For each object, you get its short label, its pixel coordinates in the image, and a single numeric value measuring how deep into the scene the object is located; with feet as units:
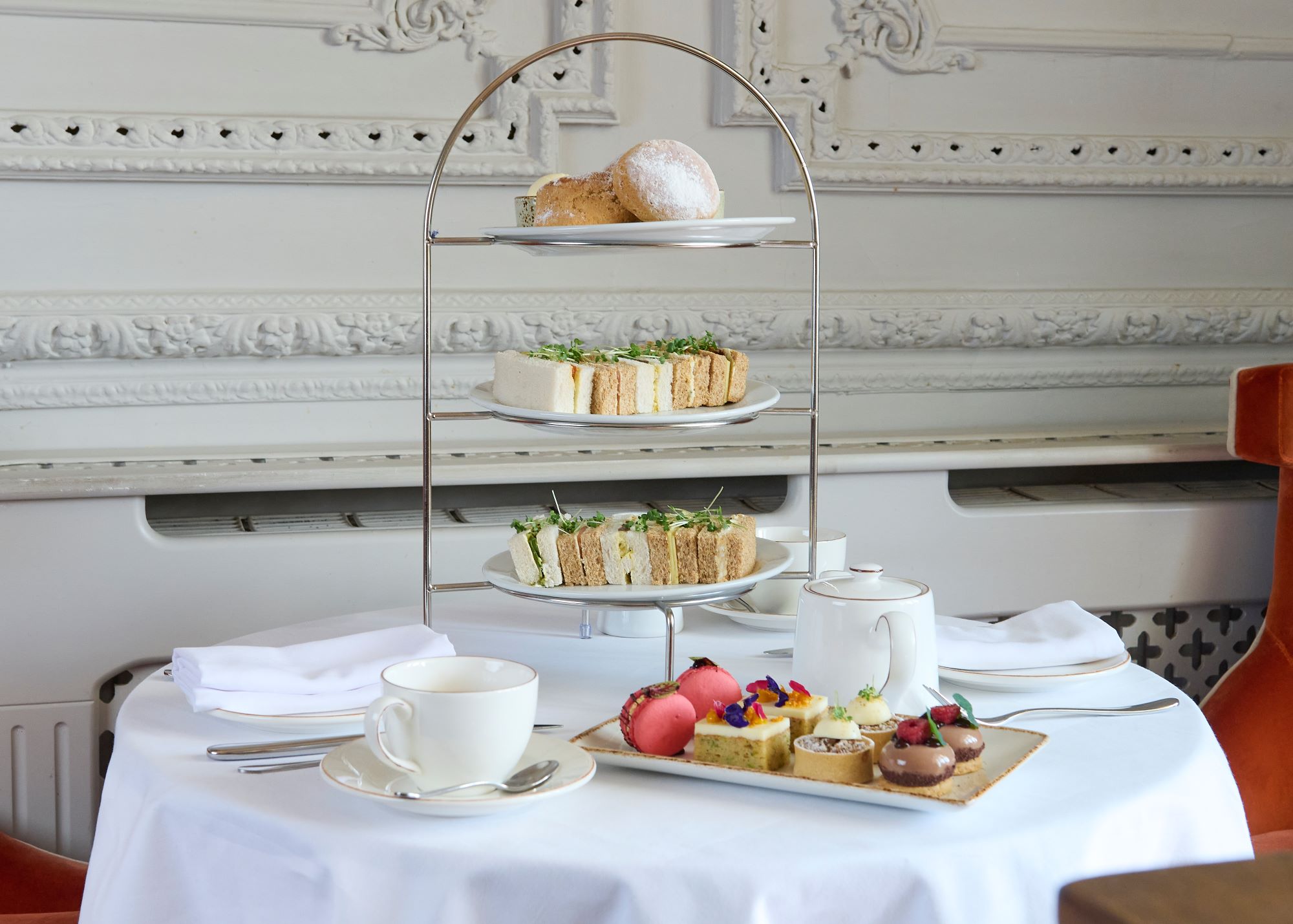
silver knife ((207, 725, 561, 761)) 5.93
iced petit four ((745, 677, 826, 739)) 5.87
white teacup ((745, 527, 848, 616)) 7.08
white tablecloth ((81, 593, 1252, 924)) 5.46
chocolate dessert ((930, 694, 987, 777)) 5.75
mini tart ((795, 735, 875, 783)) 5.70
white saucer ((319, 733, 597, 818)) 5.55
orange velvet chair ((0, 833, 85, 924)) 7.23
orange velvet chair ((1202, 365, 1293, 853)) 7.88
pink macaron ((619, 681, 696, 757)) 5.87
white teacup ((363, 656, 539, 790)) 5.55
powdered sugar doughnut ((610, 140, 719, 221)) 6.51
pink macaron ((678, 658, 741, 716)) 6.02
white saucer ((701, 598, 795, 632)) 7.05
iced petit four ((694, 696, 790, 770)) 5.77
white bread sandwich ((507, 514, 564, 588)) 6.59
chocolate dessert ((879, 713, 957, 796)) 5.63
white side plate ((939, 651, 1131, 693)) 6.41
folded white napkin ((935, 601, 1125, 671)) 6.52
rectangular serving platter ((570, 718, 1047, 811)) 5.63
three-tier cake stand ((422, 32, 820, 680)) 6.45
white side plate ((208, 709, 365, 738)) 6.06
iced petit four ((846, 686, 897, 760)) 5.81
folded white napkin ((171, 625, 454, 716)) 6.11
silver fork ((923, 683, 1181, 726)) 6.15
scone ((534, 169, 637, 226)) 6.61
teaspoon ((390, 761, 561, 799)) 5.62
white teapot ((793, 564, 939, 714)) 6.01
